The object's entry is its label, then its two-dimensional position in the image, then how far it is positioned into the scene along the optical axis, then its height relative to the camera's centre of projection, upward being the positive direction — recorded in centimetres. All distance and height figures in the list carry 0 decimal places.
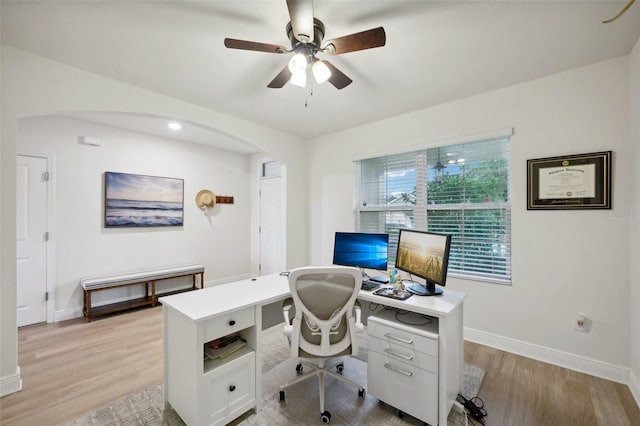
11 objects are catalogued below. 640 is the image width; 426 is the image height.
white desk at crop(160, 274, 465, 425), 157 -91
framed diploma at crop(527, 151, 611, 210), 218 +27
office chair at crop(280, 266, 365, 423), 175 -70
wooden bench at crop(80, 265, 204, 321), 336 -98
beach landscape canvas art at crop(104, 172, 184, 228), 376 +18
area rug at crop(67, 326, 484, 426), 174 -139
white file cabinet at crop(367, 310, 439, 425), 163 -101
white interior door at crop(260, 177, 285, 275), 496 -27
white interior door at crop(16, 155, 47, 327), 312 -34
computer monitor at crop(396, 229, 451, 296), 187 -36
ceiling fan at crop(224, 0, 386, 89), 146 +107
